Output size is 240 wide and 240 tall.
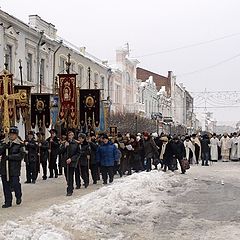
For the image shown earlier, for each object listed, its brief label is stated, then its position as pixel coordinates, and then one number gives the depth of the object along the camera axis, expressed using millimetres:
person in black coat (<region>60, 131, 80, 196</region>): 13352
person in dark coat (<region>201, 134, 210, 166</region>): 26578
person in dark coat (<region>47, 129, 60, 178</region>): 18031
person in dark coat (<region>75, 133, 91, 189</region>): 14605
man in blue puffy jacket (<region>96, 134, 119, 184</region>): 16172
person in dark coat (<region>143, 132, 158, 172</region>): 19609
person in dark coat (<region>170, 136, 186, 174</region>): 20312
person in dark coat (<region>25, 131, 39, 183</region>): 16203
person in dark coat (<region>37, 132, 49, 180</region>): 17438
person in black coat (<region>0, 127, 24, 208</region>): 11367
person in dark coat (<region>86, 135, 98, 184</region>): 16312
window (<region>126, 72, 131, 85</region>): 53469
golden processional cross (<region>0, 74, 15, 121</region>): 15712
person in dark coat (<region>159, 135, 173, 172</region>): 20469
